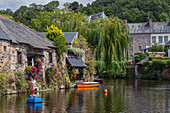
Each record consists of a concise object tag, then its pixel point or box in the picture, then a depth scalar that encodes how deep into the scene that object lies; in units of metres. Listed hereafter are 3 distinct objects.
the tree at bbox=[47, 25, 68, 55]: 32.79
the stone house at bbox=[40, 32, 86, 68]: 34.83
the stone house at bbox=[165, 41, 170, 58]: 62.03
